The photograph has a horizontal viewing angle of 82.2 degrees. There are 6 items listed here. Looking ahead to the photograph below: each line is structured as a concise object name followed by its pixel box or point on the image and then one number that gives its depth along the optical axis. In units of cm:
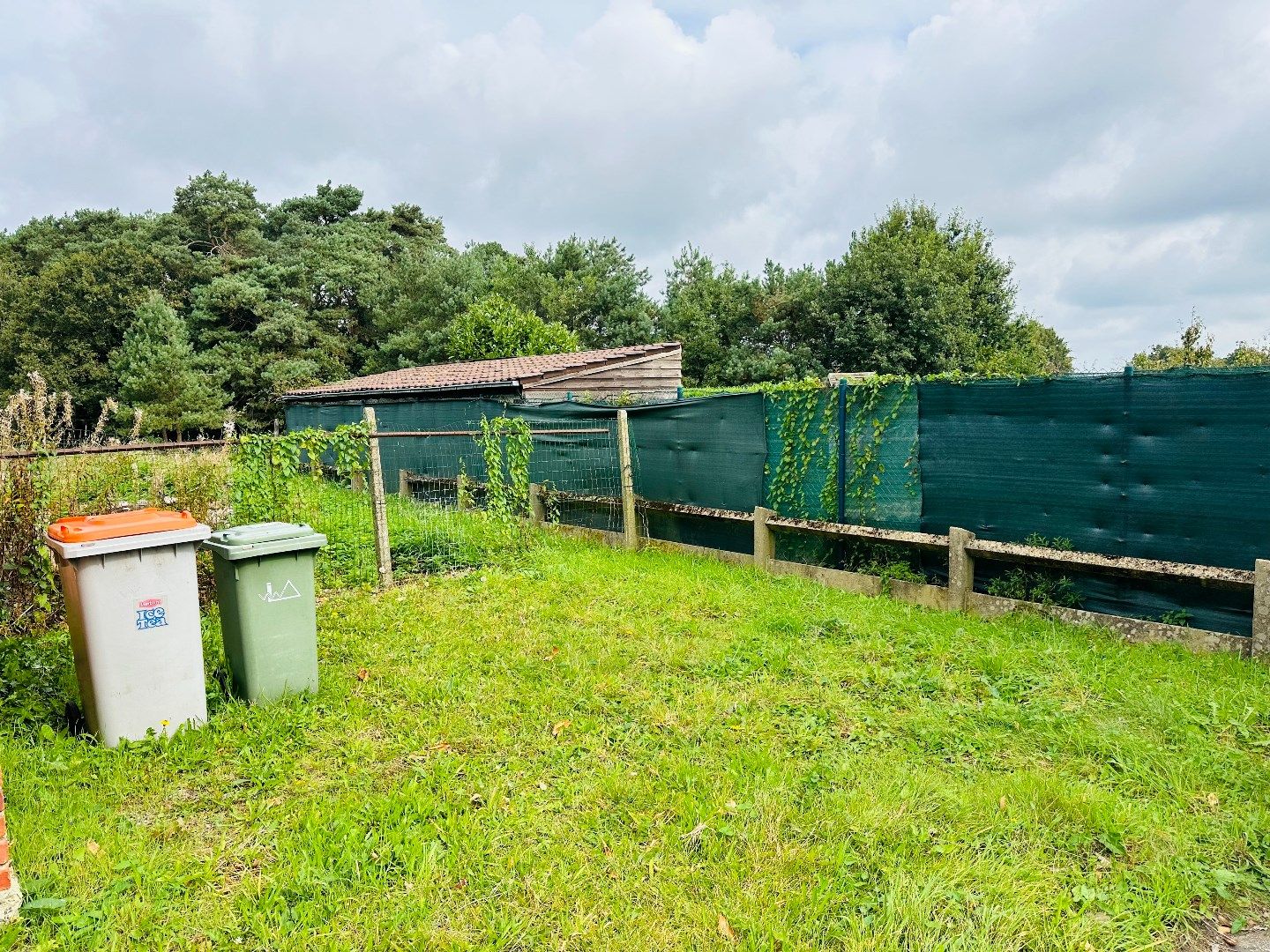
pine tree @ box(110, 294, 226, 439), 2430
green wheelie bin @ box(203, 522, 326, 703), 377
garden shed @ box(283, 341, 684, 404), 1202
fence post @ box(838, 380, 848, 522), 615
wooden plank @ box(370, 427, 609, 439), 650
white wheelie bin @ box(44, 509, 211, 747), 318
